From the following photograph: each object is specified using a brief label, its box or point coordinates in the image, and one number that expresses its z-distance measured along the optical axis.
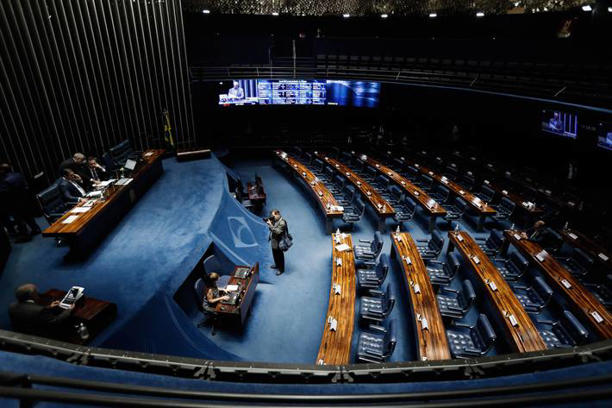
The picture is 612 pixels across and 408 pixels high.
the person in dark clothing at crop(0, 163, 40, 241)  6.38
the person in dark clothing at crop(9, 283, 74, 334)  3.96
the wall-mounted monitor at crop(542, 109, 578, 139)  9.63
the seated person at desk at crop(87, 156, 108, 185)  8.06
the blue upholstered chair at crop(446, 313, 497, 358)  4.87
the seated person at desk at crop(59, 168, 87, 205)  7.11
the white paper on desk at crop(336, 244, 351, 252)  7.29
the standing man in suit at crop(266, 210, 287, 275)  7.07
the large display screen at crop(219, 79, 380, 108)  14.25
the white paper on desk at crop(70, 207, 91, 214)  6.34
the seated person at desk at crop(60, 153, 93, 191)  7.48
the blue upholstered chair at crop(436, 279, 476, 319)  5.74
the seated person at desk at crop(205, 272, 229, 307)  5.64
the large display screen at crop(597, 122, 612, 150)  8.63
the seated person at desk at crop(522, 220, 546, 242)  7.49
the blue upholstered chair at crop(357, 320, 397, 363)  4.89
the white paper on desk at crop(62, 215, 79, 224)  5.94
